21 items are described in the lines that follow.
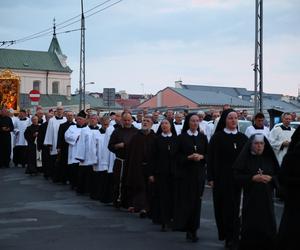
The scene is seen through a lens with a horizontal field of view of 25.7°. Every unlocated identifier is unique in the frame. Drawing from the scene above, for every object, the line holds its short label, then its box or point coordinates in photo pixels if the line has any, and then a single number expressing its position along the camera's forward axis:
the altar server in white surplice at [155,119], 19.67
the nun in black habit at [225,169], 9.43
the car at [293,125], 17.93
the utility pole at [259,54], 18.82
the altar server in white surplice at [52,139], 20.44
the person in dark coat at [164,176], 11.07
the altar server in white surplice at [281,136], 14.97
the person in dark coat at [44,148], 20.83
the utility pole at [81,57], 31.12
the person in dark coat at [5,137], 24.47
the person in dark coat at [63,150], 19.03
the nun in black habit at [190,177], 10.02
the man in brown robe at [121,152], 13.69
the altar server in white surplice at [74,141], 17.81
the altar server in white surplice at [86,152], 16.19
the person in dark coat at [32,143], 21.80
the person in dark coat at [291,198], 6.39
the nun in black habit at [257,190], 7.99
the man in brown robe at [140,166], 12.84
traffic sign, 30.21
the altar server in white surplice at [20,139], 24.88
